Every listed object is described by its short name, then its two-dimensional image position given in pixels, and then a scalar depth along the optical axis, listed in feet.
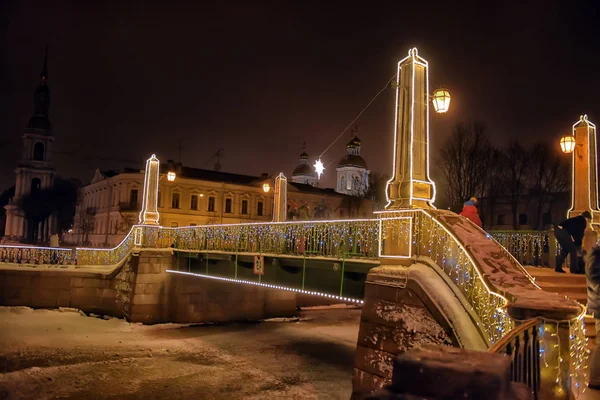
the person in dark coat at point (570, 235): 36.13
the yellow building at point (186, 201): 167.22
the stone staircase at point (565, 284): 30.22
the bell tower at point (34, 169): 260.62
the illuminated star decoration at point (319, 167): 56.29
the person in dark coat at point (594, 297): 19.42
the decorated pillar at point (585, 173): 40.11
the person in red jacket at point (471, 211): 36.86
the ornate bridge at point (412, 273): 16.12
